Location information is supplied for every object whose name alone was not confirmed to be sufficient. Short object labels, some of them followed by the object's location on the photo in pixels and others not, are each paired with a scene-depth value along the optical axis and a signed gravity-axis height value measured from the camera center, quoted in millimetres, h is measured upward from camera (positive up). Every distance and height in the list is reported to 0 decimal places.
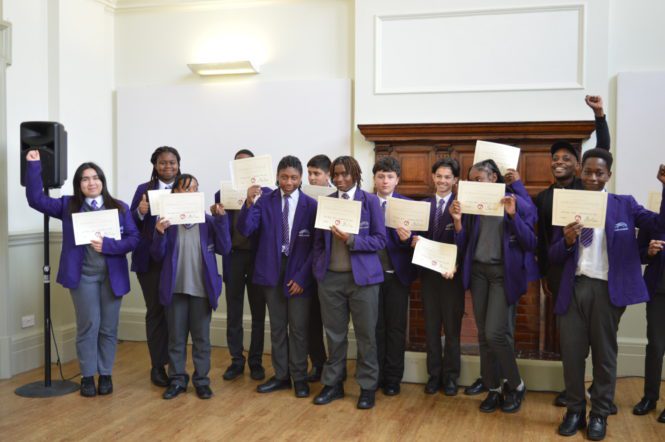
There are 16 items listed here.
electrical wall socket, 4680 -995
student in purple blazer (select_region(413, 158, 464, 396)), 3885 -688
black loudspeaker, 4133 +312
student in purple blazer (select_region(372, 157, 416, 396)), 3941 -647
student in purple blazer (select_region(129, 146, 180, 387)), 4145 -485
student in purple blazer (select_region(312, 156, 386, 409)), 3686 -526
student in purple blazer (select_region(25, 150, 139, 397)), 3949 -492
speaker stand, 4074 -1297
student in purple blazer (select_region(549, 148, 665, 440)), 3168 -492
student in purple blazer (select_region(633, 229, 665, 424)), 3627 -776
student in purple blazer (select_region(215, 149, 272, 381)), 4465 -820
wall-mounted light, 5324 +1107
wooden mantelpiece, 4766 +327
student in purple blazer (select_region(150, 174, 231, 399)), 3840 -565
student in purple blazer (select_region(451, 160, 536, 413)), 3572 -465
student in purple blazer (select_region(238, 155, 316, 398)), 3883 -417
